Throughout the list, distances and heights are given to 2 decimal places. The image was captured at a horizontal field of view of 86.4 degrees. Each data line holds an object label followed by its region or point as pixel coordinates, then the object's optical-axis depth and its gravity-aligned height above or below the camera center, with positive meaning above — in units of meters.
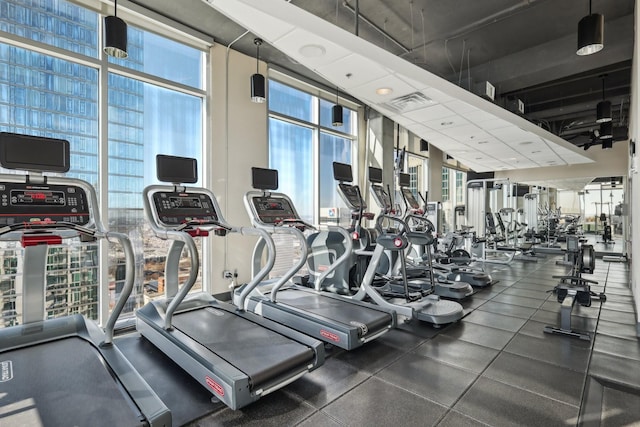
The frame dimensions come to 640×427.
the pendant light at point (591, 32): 3.80 +2.02
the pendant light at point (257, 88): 4.98 +1.81
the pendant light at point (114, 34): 3.13 +1.64
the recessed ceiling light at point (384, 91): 4.89 +1.77
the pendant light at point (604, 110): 6.95 +2.07
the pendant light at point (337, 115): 6.32 +1.80
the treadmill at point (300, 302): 3.06 -1.00
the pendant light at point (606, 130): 8.27 +1.99
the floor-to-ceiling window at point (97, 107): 3.62 +1.27
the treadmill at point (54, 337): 1.81 -0.96
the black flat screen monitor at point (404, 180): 5.35 +0.50
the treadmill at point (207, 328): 2.21 -1.01
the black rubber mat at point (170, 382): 2.18 -1.25
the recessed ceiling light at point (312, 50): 3.76 +1.83
